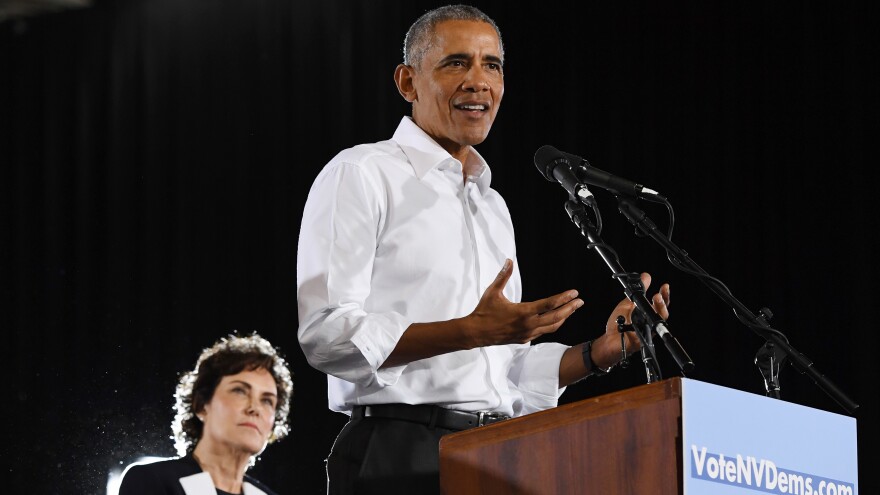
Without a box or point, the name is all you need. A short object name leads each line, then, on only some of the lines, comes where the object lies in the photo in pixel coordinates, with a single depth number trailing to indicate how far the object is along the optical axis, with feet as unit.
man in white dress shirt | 30.26
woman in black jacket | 34.45
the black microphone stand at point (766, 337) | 30.10
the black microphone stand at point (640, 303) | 29.92
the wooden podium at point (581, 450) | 29.21
